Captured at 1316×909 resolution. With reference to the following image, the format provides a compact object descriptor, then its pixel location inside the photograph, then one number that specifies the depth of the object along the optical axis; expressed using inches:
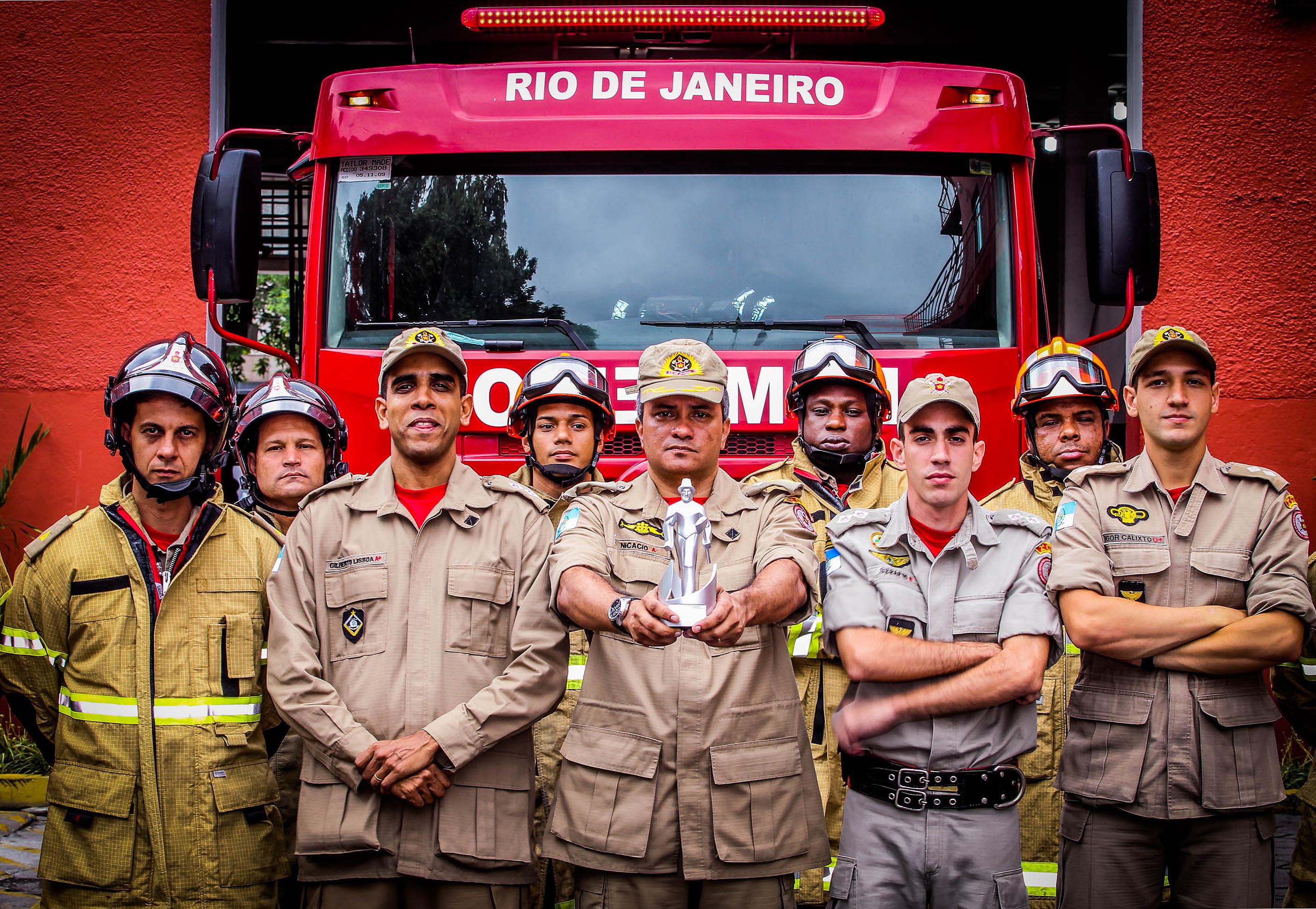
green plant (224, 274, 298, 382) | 481.1
